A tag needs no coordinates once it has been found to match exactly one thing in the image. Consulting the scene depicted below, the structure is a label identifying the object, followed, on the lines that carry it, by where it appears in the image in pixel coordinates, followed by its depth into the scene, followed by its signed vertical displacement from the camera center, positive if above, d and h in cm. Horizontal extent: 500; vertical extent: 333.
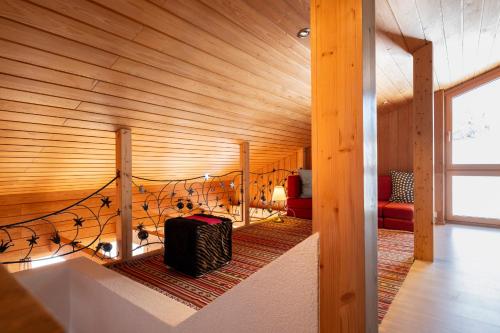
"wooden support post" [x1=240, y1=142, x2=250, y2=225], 436 -18
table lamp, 472 -44
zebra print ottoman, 242 -67
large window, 423 +22
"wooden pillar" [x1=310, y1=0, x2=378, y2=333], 96 +2
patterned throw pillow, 446 -33
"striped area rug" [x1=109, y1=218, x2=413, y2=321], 219 -96
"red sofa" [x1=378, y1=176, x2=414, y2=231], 395 -71
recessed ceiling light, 225 +112
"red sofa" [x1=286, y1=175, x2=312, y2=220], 465 -57
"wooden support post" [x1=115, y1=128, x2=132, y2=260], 279 -22
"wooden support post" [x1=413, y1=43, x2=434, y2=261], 290 +17
